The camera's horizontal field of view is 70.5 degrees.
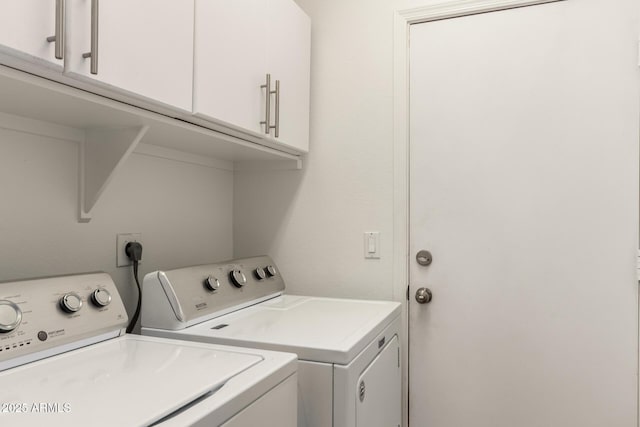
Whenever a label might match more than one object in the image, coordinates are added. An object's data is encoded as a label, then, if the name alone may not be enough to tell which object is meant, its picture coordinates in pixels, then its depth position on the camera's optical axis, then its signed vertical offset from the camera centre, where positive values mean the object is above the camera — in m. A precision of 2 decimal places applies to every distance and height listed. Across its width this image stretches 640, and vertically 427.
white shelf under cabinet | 0.97 +0.26
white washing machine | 0.73 -0.31
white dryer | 1.13 -0.32
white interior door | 1.59 +0.02
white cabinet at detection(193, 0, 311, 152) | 1.28 +0.50
